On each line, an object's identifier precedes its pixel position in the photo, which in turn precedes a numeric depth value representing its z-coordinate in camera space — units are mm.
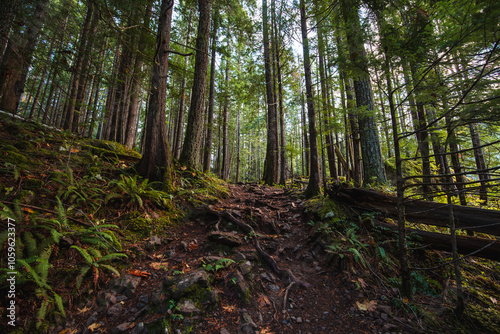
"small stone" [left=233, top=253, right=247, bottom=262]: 3486
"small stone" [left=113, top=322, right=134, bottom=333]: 2185
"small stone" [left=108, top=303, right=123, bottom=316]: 2421
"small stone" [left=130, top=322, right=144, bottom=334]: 2178
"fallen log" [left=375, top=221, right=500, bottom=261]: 2826
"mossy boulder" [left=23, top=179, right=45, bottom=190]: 3580
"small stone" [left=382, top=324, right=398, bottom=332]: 2258
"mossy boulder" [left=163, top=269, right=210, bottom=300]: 2604
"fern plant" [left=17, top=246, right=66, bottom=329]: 2090
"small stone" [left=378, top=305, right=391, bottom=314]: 2508
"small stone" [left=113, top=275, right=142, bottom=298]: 2701
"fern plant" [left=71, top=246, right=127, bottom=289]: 2589
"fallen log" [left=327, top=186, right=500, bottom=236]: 3141
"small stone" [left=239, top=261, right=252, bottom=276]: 3188
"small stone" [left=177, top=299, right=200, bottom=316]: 2410
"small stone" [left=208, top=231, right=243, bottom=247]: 3945
